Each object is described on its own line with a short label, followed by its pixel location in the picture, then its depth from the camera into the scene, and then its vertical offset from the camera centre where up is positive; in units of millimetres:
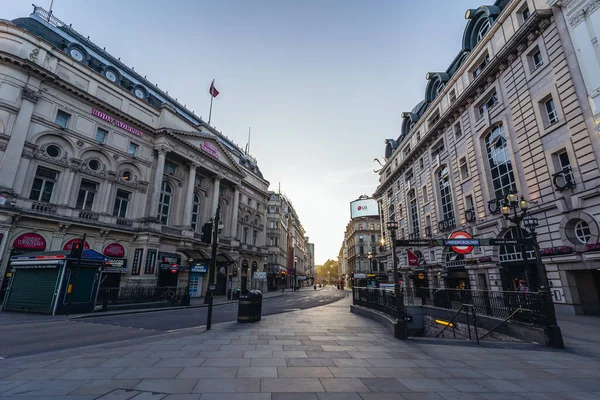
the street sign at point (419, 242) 10172 +1214
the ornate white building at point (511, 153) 15688 +9165
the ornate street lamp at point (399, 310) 9617 -1192
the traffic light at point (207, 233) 11734 +1762
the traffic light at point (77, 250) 15064 +1352
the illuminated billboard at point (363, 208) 56150 +14096
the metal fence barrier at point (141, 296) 20597 -1602
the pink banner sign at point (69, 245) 22953 +2508
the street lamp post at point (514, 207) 10828 +2653
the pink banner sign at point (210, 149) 37031 +16872
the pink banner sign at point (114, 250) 25819 +2341
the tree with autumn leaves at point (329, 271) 161738 +2668
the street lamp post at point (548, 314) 8602 -1182
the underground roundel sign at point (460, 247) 10125 +1030
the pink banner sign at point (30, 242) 20438 +2481
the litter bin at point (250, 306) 12773 -1418
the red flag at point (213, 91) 40178 +26214
